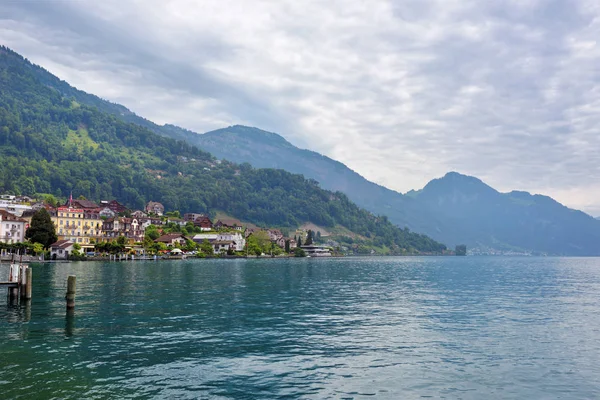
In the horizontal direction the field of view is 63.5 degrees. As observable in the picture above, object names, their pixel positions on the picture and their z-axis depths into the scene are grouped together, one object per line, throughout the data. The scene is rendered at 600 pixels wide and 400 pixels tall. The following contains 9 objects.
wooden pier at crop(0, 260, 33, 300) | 52.28
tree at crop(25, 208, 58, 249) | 157.12
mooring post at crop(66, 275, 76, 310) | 46.22
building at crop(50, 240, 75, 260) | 156.38
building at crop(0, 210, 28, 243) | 167.25
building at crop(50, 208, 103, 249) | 195.57
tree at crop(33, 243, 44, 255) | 150.38
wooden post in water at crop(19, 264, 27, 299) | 52.47
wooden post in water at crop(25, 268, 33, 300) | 51.91
